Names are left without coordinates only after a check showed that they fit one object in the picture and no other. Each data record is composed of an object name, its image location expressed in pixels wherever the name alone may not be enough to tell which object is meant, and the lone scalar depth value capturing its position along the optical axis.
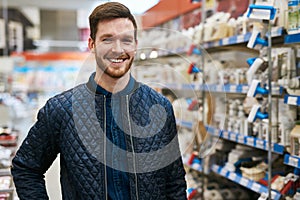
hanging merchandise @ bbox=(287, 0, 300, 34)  2.31
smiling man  1.49
